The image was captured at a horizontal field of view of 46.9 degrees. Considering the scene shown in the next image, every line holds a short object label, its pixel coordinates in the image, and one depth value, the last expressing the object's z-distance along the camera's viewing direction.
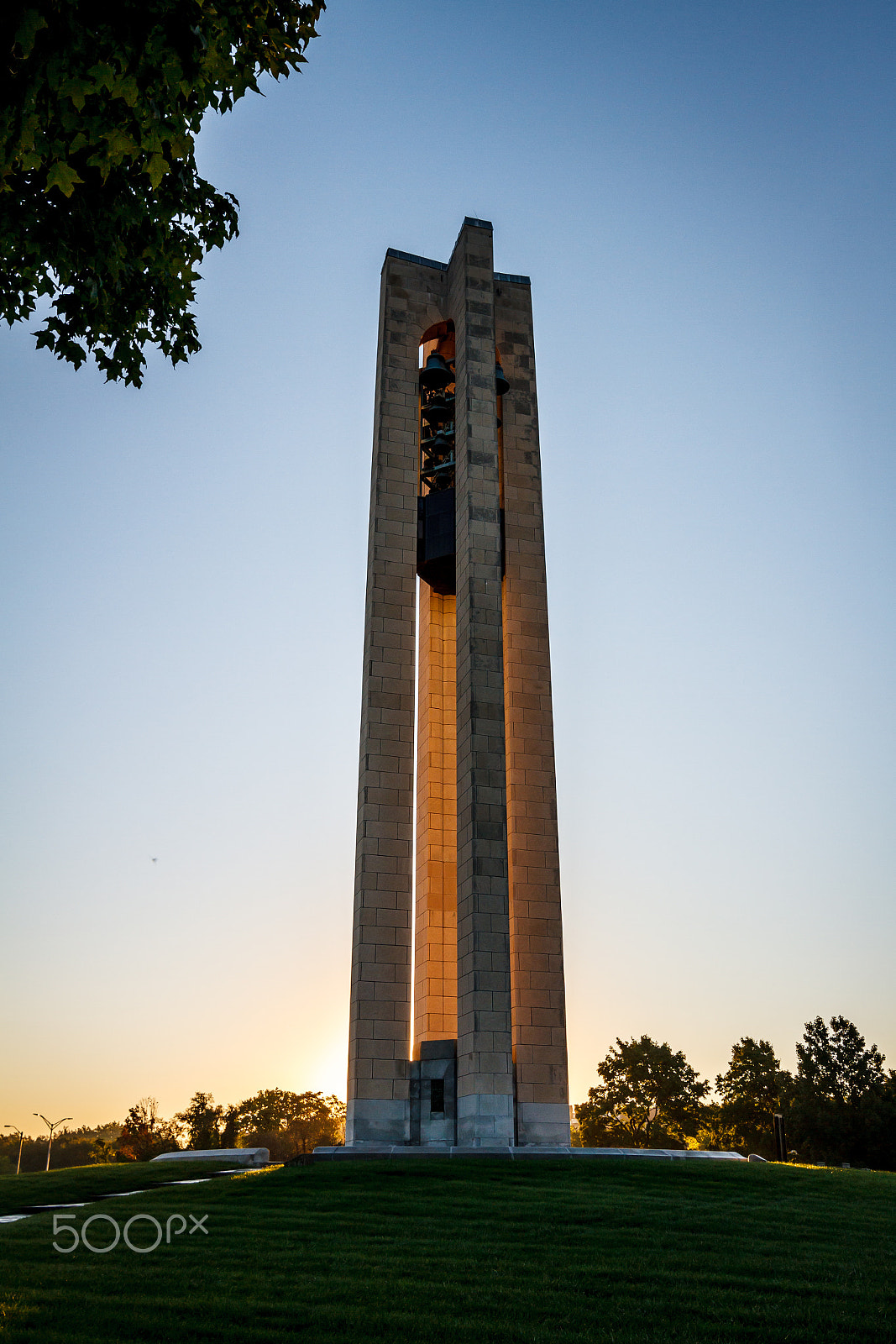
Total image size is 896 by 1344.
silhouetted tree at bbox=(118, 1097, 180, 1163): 70.50
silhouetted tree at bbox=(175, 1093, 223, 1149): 73.12
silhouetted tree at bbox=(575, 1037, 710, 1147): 78.69
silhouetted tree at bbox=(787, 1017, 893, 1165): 58.28
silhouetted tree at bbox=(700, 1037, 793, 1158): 75.06
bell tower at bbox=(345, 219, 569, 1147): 27.62
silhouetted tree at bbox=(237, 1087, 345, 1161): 97.94
